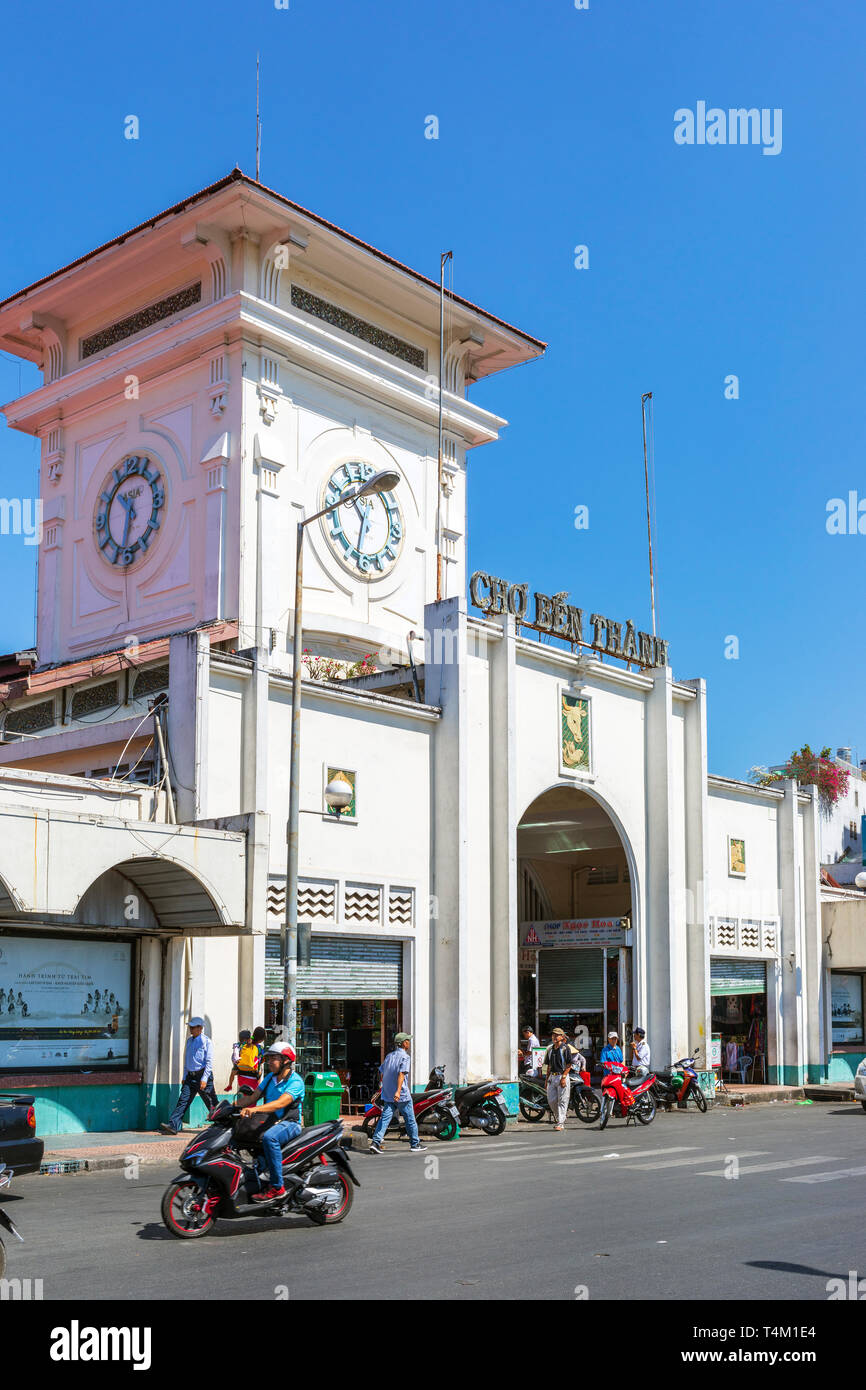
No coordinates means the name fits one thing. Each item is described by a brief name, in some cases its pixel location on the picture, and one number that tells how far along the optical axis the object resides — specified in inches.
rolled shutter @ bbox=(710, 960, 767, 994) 1332.4
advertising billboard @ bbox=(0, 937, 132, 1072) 767.1
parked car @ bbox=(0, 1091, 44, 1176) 544.2
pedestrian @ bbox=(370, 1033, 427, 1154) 781.9
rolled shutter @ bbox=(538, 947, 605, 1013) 1243.2
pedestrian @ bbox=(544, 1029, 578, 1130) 946.7
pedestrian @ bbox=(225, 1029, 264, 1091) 681.0
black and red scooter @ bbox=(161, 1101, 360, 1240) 465.1
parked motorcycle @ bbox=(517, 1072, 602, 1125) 960.9
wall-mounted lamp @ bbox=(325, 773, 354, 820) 909.8
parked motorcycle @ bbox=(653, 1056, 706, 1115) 1103.6
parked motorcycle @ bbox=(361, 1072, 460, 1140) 870.4
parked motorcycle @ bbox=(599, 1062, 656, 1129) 945.5
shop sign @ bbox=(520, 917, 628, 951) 1234.0
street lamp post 773.9
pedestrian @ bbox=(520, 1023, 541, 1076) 1096.2
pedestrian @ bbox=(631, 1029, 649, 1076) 1021.7
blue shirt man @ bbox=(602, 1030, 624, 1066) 952.3
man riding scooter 480.1
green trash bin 759.7
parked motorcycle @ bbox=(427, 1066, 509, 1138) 911.7
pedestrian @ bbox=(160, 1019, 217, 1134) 786.2
